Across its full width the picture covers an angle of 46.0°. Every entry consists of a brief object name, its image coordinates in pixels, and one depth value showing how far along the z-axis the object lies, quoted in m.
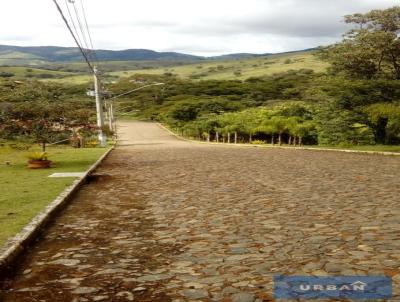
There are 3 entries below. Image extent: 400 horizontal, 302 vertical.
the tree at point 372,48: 29.05
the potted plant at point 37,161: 18.45
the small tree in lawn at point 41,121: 18.91
